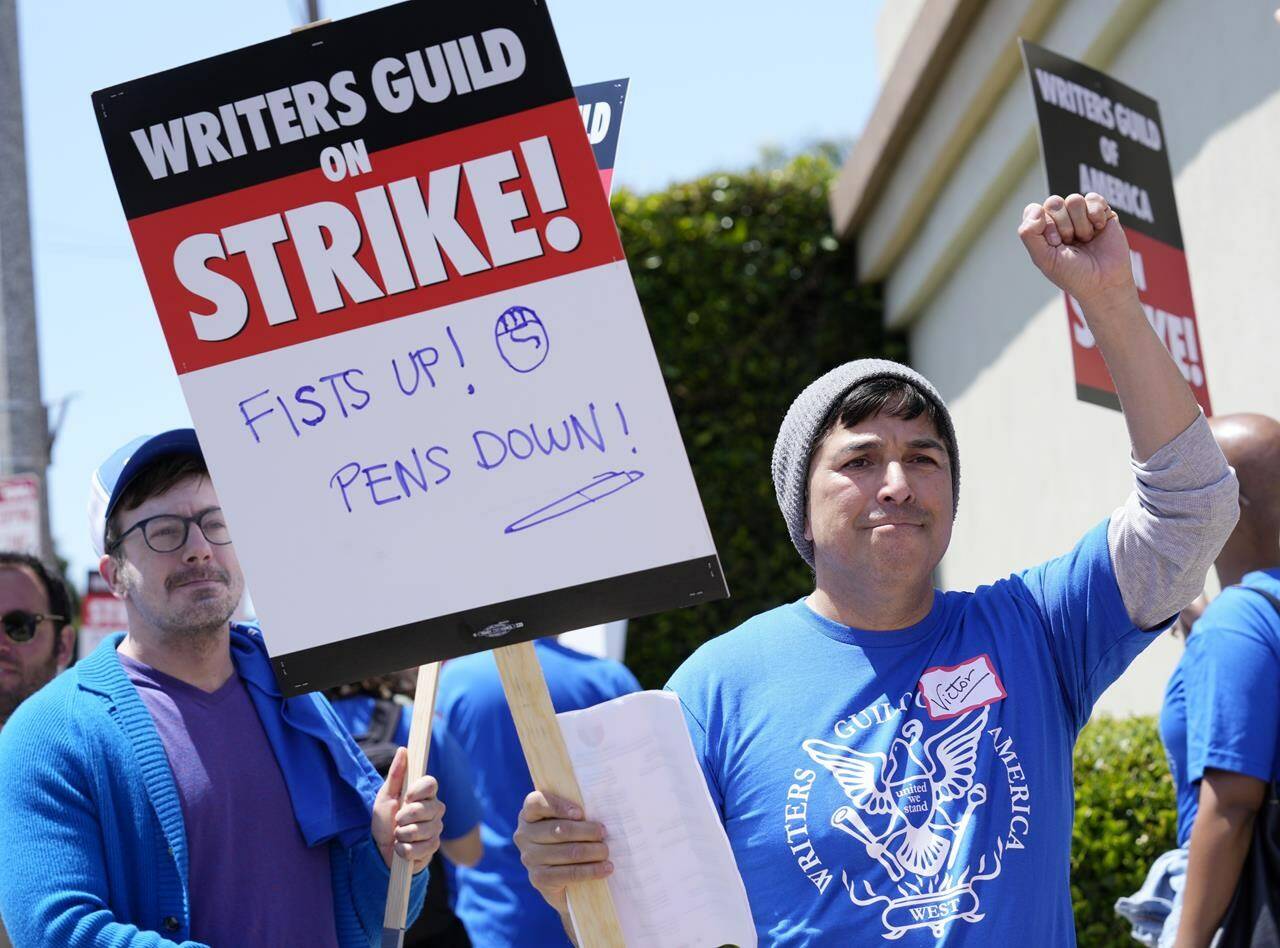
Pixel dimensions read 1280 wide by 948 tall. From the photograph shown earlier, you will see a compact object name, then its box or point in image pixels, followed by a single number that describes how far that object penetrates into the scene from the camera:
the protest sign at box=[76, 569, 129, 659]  8.17
